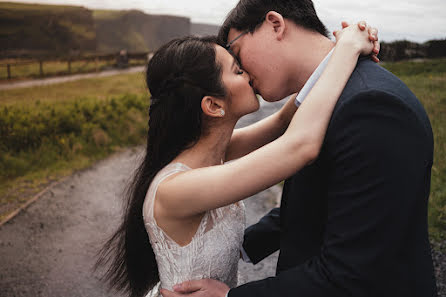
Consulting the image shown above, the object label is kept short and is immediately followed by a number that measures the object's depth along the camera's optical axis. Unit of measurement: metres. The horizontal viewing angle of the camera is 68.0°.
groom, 1.33
